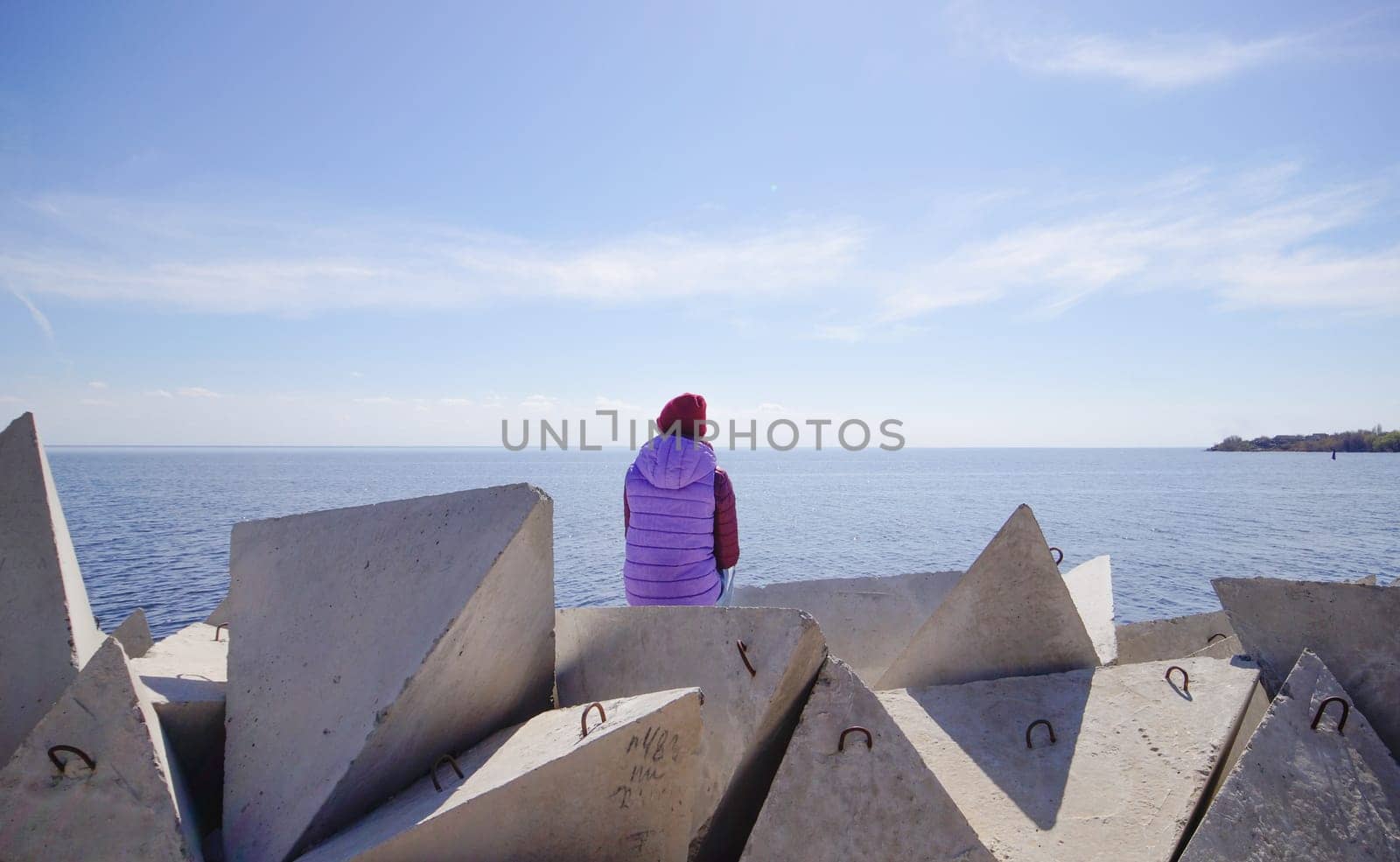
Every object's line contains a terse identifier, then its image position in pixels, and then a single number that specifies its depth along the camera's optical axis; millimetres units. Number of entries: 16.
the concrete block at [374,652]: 2930
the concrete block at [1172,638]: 5324
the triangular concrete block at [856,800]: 2508
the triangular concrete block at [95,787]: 2697
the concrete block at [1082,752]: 2848
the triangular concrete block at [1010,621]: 4047
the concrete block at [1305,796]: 2551
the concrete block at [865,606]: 6773
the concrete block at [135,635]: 5109
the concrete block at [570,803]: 2545
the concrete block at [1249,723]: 3158
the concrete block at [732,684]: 2887
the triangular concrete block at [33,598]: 3529
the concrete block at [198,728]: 3375
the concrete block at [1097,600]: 4770
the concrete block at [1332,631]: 3184
